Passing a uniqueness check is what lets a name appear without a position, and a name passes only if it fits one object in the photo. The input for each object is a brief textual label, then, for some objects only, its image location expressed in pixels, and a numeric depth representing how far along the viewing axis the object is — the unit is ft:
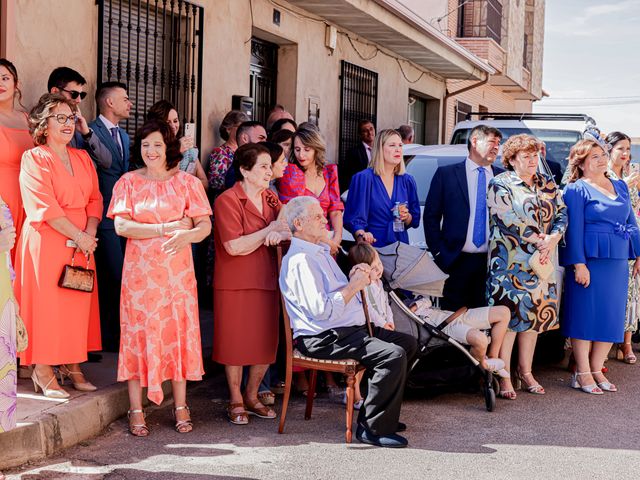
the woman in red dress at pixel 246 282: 18.69
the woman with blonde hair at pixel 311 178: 21.85
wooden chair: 17.38
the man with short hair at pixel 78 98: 19.98
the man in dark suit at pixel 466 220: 22.66
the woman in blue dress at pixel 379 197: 22.22
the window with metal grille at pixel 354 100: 40.93
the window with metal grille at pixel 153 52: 24.62
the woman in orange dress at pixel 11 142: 18.07
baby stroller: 19.99
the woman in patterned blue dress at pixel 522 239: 21.59
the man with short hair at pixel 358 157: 36.45
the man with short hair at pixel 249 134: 23.97
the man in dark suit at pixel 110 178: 21.18
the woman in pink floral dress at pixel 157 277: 17.51
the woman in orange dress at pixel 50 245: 17.49
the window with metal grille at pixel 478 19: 69.56
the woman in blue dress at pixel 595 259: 22.63
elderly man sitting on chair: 17.12
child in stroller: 18.85
